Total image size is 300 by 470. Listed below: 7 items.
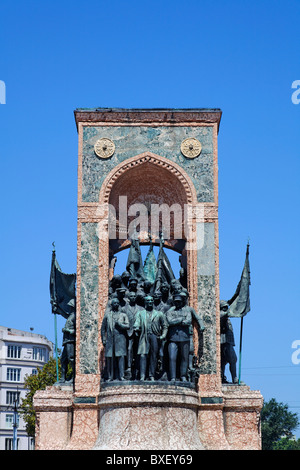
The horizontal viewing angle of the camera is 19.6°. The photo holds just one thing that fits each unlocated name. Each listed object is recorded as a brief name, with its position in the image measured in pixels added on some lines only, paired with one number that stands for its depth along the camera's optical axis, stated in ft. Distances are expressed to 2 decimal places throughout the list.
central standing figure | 73.72
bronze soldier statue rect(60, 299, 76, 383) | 80.07
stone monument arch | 72.02
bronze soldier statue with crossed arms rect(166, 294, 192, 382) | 74.79
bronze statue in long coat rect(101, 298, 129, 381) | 74.23
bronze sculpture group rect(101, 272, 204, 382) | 74.18
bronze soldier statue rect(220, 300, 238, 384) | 80.48
